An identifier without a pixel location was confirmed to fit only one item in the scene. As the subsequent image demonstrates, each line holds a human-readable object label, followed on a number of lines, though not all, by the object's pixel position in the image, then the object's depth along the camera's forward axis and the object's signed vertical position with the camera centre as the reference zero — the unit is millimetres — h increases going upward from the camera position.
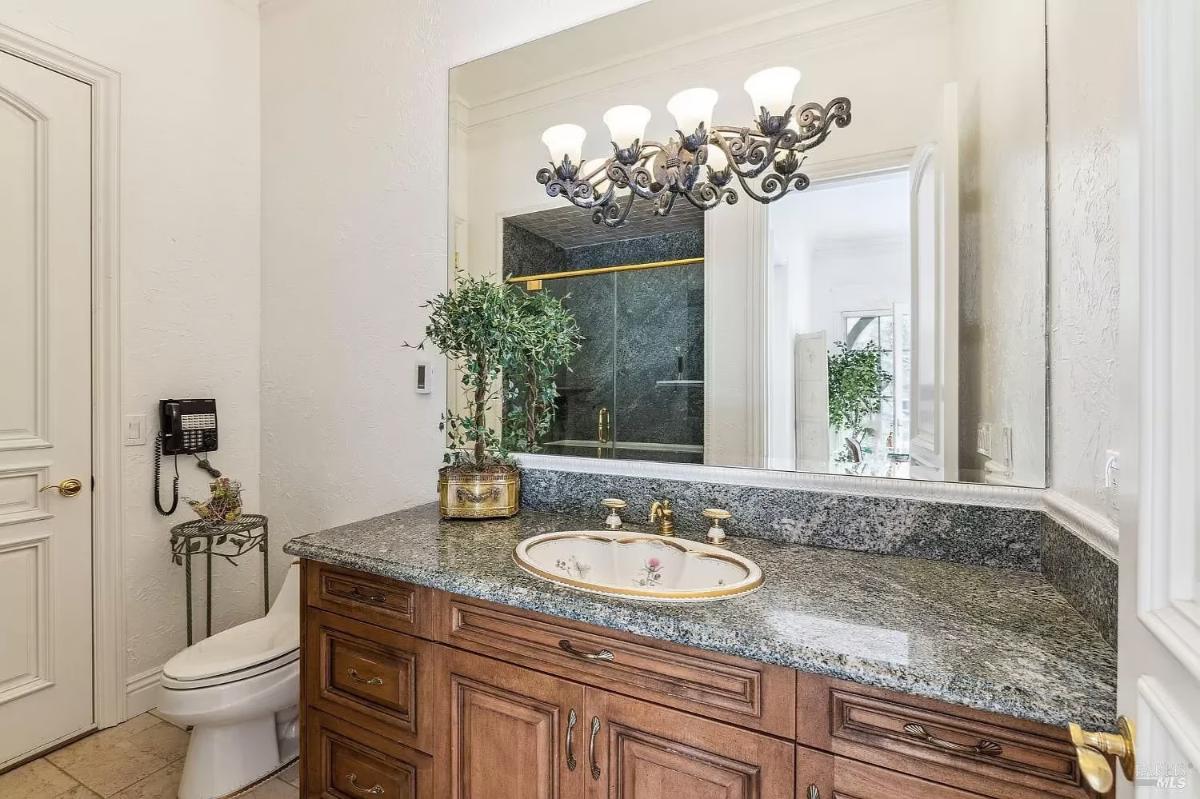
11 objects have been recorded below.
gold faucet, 1504 -312
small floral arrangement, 2170 -405
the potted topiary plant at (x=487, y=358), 1664 +115
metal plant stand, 2133 -572
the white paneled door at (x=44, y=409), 1881 -40
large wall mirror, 1260 +428
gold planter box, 1682 -280
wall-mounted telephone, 2217 -132
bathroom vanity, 810 -478
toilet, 1624 -868
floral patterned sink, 1294 -389
